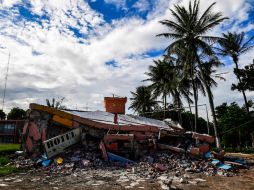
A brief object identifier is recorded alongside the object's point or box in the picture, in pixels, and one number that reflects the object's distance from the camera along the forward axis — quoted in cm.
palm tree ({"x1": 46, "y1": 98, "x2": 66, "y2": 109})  2827
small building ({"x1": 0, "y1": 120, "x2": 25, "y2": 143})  2765
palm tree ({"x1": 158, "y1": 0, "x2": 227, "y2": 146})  1359
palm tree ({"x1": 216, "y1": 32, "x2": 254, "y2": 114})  1961
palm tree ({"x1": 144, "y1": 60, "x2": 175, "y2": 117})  2201
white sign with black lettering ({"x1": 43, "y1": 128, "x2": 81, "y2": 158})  775
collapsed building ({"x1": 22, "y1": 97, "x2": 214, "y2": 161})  803
